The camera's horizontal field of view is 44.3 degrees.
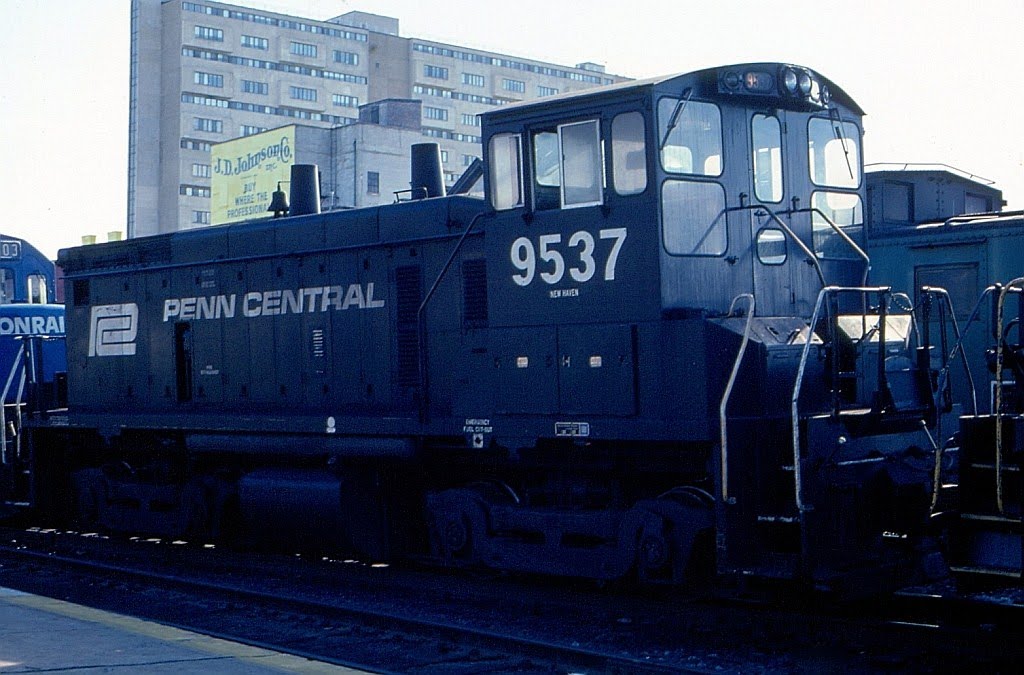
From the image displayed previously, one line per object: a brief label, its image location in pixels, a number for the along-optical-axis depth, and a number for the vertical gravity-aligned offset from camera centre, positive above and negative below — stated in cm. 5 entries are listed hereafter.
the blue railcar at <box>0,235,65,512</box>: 1514 +102
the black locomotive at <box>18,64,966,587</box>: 859 +39
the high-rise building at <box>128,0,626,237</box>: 8925 +2588
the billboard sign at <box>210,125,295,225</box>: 6825 +1385
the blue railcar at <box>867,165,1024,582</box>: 739 +129
